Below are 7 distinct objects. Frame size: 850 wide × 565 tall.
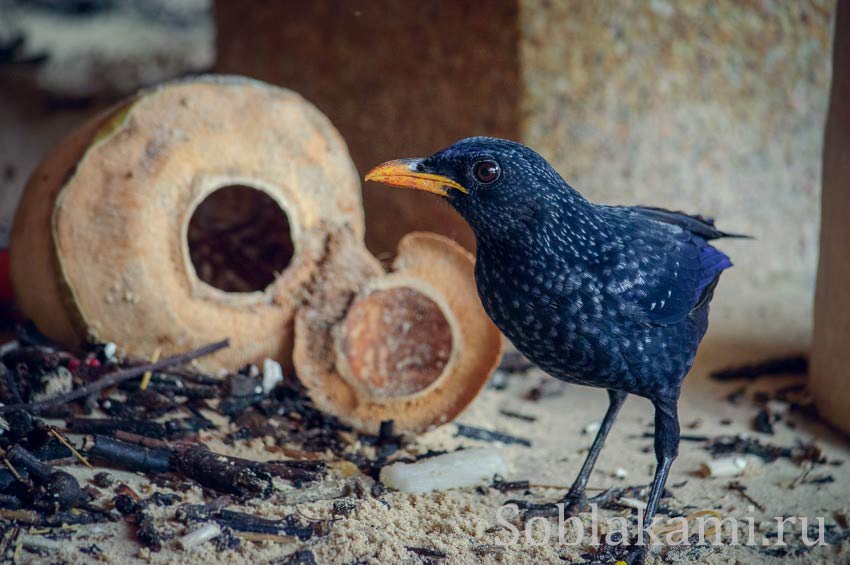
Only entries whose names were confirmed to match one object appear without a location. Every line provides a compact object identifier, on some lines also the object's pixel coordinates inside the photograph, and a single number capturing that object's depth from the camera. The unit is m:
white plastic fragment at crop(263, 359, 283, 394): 7.02
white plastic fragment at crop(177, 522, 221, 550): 4.83
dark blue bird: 4.92
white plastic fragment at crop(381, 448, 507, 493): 5.88
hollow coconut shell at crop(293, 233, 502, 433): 6.77
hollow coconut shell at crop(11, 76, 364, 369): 6.76
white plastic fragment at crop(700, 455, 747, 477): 6.45
